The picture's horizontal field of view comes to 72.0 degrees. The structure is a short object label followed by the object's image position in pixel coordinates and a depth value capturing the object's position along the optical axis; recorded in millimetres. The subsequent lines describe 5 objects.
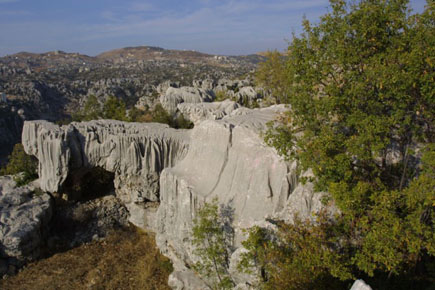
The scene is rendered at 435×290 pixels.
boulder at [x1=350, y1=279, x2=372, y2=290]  4691
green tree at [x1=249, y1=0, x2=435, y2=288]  7418
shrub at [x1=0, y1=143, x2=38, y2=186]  23281
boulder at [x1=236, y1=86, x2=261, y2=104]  37062
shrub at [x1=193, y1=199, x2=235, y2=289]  10898
